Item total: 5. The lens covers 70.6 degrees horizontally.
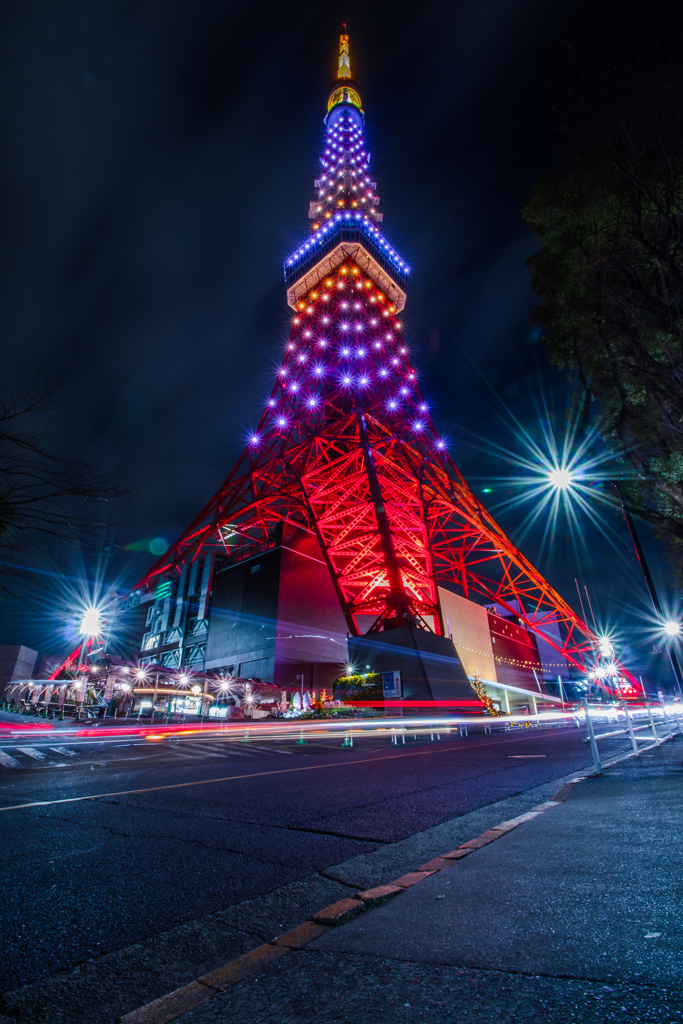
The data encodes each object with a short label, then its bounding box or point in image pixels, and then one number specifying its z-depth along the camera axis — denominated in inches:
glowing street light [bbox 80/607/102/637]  1286.9
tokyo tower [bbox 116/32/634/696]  1316.4
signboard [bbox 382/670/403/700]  970.7
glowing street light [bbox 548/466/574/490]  617.9
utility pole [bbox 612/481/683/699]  503.8
